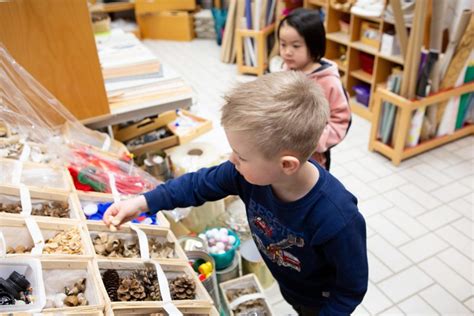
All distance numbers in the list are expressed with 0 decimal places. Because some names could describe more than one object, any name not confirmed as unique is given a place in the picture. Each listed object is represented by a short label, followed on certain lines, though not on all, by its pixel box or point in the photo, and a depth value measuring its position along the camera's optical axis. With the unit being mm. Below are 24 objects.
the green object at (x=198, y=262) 1563
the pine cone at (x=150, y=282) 1034
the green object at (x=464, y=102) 2750
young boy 796
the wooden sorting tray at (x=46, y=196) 1128
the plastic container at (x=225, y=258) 1694
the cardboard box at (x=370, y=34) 3135
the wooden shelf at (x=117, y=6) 5172
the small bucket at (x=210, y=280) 1450
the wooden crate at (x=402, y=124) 2585
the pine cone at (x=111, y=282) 982
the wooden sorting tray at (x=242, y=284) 1634
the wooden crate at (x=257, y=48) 3942
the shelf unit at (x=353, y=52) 3164
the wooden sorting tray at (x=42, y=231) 1013
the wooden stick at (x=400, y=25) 2383
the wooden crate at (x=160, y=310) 938
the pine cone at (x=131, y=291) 997
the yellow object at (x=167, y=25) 5262
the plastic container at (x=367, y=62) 3396
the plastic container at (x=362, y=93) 3385
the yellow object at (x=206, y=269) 1462
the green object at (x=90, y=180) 1351
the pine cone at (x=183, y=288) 1071
